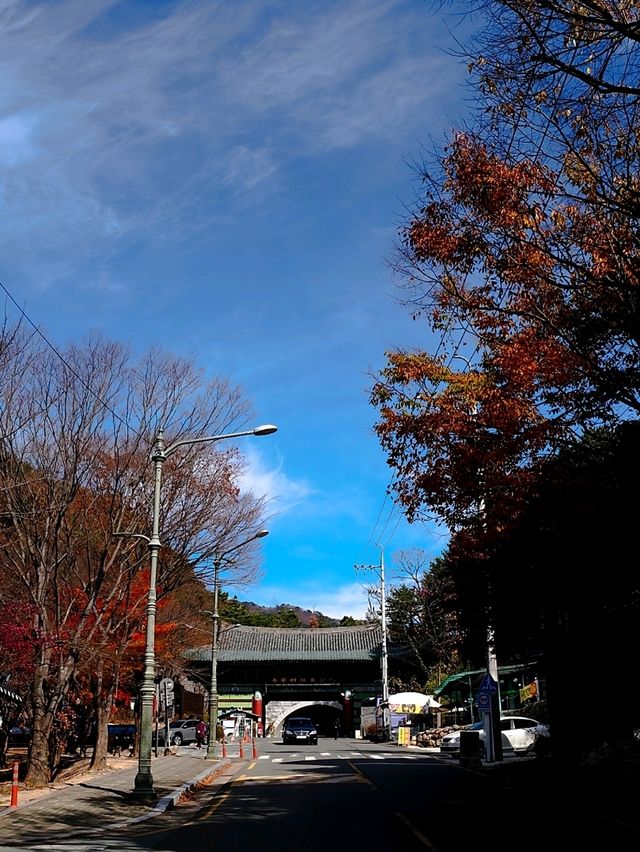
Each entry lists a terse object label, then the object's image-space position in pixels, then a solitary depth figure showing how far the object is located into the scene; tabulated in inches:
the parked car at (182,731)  1946.4
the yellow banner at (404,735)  1878.7
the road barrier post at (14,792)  638.5
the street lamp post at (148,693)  696.4
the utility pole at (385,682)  2096.5
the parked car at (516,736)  1318.9
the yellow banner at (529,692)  1535.4
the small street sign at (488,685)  1003.3
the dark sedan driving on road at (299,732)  1993.1
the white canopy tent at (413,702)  1969.7
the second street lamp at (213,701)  1369.3
